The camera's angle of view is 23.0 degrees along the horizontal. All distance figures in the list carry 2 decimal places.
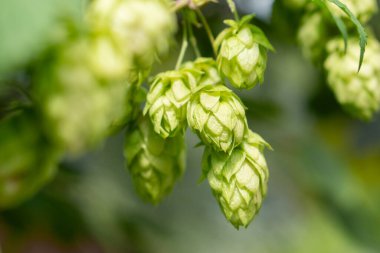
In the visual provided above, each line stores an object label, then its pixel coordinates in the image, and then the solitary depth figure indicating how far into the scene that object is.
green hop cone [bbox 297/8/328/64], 0.50
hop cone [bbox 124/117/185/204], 0.43
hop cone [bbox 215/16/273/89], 0.41
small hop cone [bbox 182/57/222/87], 0.42
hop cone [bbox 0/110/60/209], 0.33
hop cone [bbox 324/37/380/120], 0.49
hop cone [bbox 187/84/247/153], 0.40
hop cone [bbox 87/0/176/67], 0.30
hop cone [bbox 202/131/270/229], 0.41
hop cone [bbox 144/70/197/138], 0.40
